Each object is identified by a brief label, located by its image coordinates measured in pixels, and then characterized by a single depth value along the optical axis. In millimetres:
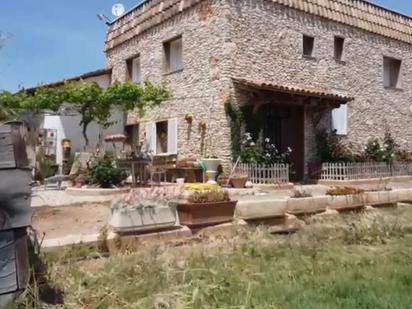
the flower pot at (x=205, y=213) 6301
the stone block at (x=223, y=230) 6309
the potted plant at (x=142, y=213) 5488
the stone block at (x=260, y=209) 6867
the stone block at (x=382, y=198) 8883
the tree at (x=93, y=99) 14570
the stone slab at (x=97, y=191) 10555
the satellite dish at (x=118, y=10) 19981
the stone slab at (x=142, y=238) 5262
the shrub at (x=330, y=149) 15828
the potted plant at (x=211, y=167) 13516
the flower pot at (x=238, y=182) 12688
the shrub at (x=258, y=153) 13742
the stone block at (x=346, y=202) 8211
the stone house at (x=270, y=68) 14398
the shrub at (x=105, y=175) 11320
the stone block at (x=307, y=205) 7586
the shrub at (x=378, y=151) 16781
